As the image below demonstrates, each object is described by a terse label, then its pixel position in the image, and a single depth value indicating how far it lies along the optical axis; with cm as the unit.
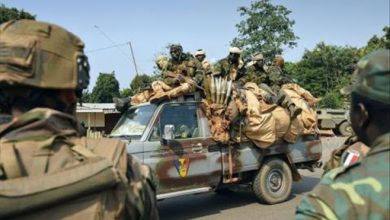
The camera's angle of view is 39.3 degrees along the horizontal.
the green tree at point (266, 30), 3866
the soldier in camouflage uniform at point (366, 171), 164
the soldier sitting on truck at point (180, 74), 802
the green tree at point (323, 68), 4947
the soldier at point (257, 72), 980
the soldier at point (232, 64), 948
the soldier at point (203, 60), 927
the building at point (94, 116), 2708
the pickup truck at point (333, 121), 2227
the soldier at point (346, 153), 304
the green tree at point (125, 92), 5130
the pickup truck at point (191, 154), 742
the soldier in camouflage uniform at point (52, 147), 165
